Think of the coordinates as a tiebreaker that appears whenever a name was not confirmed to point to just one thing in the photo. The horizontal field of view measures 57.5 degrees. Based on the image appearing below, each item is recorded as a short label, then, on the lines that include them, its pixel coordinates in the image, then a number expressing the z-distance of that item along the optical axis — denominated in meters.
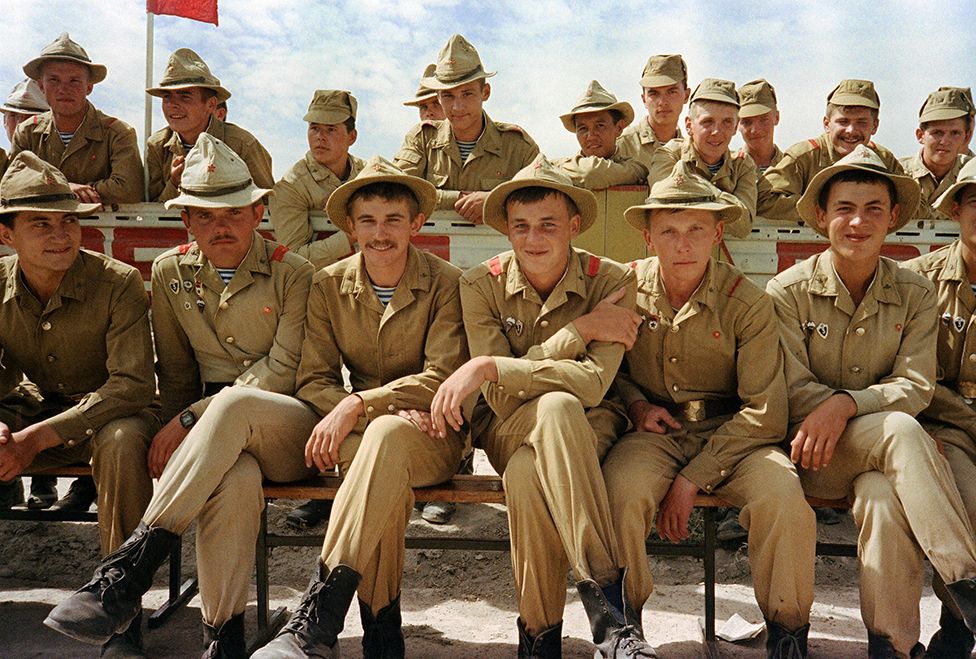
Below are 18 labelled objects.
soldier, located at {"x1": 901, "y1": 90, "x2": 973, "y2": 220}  6.39
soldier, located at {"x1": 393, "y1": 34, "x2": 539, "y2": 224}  5.98
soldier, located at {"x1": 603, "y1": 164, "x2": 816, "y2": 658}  3.18
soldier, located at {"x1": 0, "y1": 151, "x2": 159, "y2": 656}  3.66
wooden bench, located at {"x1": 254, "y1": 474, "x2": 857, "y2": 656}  3.52
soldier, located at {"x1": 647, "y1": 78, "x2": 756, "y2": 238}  5.75
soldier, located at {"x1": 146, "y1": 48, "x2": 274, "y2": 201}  6.02
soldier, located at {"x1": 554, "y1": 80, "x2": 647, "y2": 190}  5.97
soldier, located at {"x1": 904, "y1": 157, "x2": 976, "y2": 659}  3.71
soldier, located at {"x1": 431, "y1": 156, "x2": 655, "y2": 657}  3.09
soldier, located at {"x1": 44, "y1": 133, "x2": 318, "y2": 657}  3.13
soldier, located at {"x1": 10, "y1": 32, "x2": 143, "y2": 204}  6.13
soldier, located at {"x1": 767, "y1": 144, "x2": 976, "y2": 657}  3.10
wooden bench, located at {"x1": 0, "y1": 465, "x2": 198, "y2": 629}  3.86
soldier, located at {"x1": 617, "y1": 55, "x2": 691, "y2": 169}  6.47
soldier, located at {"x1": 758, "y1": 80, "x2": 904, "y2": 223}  6.11
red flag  7.97
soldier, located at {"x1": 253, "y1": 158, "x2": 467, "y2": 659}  3.10
